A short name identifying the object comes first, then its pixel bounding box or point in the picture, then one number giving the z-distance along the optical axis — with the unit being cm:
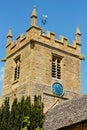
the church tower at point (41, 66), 3095
